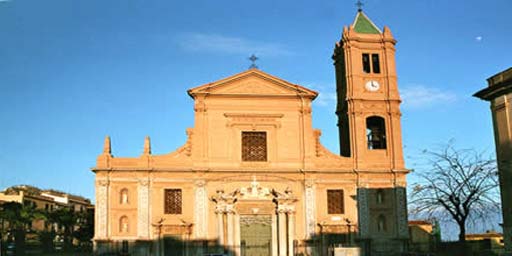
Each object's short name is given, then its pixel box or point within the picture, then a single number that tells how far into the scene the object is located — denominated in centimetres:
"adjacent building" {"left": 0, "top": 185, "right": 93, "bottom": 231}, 6800
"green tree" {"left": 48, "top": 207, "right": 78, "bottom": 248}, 5959
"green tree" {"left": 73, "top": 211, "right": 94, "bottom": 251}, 5788
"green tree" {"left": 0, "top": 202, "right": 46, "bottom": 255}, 5546
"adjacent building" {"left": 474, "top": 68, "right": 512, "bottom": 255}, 2347
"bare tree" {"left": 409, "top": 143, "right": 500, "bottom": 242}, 2775
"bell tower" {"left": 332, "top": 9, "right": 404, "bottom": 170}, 3750
